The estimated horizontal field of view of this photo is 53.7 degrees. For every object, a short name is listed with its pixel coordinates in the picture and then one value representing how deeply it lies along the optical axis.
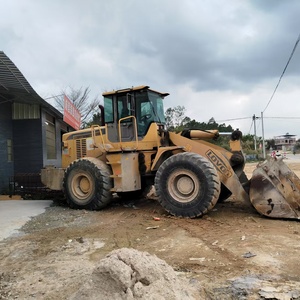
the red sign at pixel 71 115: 13.92
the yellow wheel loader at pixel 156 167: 6.39
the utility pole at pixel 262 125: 44.39
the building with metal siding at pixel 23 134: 11.82
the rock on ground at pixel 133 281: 2.88
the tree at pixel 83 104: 33.43
